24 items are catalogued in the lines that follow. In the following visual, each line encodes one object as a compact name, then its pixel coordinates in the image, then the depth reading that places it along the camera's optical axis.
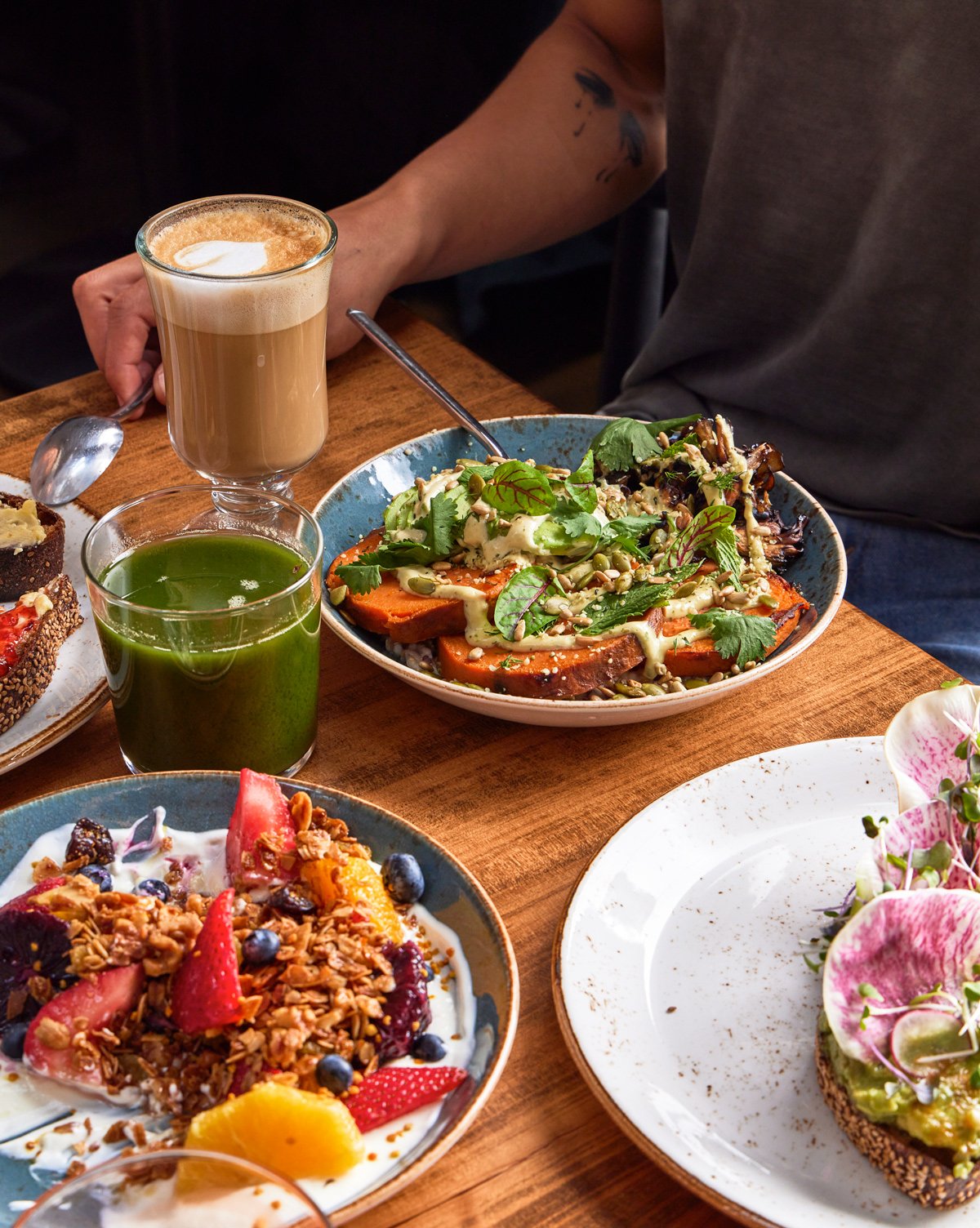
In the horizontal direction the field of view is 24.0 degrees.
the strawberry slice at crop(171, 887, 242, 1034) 0.67
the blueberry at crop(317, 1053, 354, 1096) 0.66
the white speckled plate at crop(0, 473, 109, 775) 0.79
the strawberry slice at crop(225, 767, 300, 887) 0.71
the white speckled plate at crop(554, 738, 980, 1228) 0.67
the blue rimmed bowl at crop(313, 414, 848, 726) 0.81
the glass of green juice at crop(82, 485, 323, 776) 0.76
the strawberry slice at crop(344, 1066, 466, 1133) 0.66
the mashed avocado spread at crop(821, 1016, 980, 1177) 0.65
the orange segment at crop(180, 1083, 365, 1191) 0.64
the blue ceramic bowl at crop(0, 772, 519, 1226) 0.65
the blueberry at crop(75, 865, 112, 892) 0.71
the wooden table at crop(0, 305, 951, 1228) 0.67
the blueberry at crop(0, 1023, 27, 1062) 0.68
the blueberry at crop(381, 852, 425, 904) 0.73
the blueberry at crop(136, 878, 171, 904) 0.71
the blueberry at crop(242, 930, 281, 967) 0.68
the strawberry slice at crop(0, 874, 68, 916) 0.70
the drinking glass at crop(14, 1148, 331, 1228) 0.57
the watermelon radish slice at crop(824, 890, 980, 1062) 0.68
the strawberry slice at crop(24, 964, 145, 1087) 0.67
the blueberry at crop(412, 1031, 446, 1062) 0.68
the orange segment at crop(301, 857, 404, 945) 0.70
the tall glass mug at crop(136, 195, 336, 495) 0.86
